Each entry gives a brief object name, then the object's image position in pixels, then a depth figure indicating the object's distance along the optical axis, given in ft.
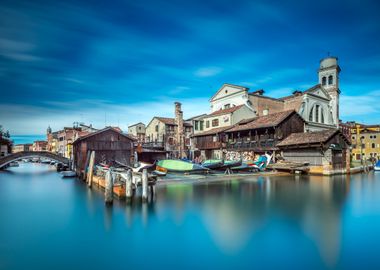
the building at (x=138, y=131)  168.49
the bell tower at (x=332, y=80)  131.34
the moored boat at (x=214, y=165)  81.76
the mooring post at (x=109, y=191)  42.79
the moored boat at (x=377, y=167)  99.50
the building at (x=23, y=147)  404.53
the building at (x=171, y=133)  125.39
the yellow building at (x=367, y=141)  159.12
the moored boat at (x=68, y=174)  93.68
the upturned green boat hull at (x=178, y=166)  76.64
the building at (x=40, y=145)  334.42
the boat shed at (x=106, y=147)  84.23
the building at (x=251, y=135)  90.84
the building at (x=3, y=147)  159.53
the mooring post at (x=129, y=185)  43.88
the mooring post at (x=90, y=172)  67.68
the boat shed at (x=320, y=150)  78.74
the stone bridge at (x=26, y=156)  123.85
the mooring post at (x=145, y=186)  43.06
